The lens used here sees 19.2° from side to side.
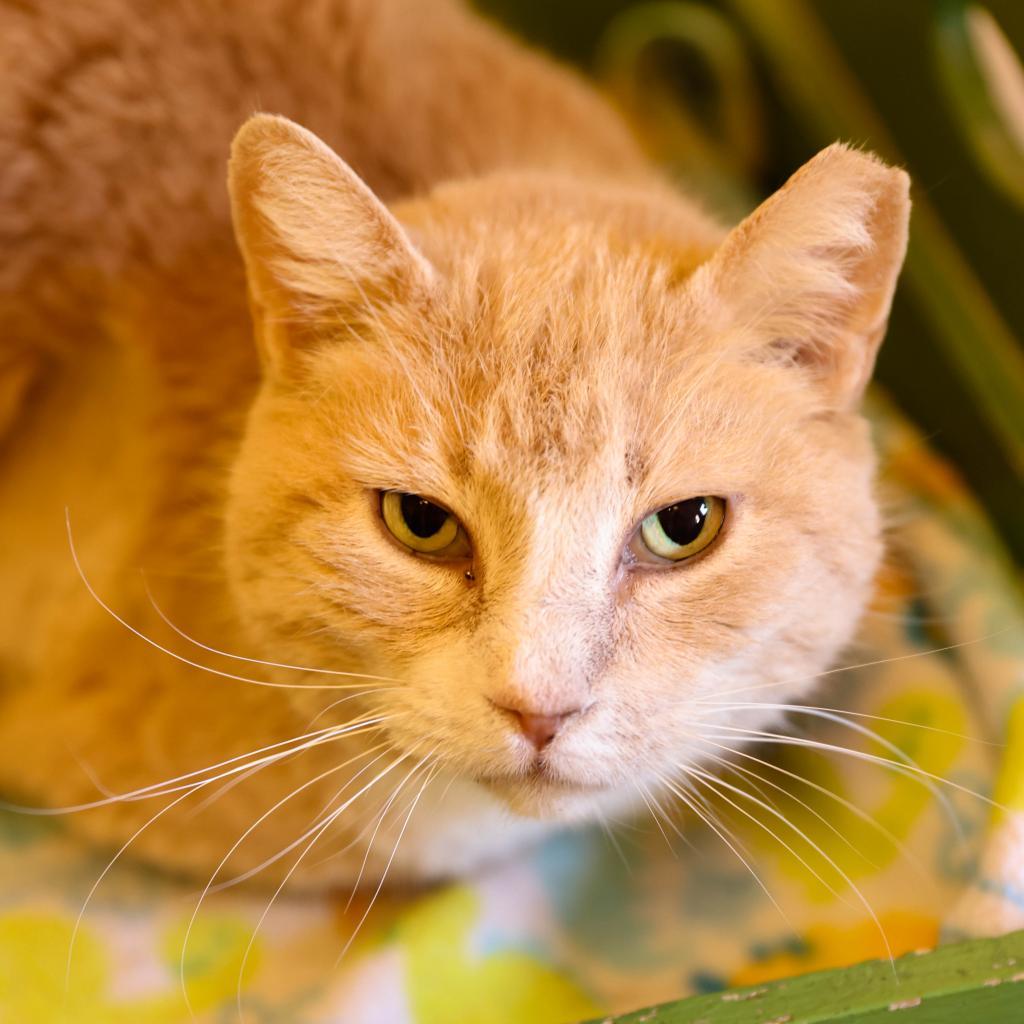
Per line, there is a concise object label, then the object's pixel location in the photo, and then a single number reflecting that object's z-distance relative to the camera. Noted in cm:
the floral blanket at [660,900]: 54
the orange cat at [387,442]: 49
